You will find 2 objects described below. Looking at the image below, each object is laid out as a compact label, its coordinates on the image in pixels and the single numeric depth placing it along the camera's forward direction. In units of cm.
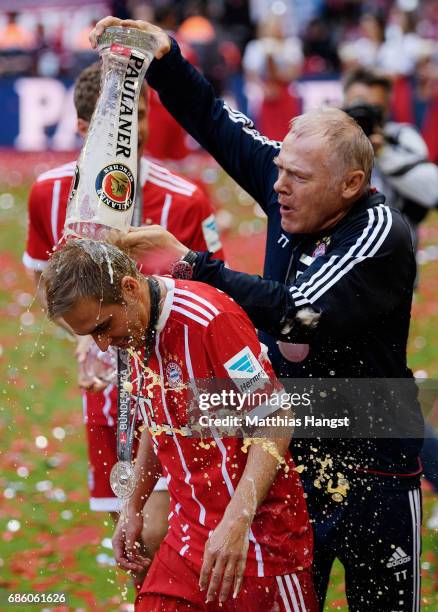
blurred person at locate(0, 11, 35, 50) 2111
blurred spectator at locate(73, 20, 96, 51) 2008
